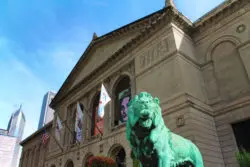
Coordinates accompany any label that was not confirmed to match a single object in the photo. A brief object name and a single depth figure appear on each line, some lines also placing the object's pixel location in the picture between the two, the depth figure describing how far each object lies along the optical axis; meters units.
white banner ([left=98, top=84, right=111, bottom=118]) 13.72
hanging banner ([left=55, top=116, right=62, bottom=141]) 19.30
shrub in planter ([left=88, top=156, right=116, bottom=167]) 10.52
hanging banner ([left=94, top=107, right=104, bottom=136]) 16.87
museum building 10.68
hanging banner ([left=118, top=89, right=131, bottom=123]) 15.30
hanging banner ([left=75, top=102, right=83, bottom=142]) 17.19
